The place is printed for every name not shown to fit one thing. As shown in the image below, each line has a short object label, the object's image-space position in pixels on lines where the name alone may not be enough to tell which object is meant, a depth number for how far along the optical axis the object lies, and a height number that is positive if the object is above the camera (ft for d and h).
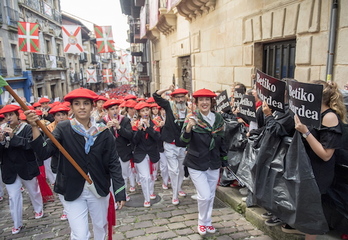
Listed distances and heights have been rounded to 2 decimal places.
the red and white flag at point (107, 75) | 103.14 -0.82
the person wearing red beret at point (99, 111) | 20.86 -2.99
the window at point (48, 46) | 100.09 +10.23
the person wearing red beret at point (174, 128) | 17.34 -3.63
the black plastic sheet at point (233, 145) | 16.10 -4.51
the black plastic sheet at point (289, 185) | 9.16 -4.21
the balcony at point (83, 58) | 142.27 +8.16
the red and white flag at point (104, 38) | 51.75 +6.60
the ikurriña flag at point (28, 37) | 46.44 +6.52
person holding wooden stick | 9.91 -3.37
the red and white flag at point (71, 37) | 47.06 +6.38
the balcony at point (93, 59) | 175.91 +9.25
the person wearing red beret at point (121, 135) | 17.27 -3.94
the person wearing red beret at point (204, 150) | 12.84 -3.82
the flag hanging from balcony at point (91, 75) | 82.93 -0.56
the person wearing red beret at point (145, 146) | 16.90 -4.63
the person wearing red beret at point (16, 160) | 14.46 -4.58
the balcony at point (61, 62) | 106.35 +4.78
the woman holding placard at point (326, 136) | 9.04 -2.30
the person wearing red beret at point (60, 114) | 16.19 -2.38
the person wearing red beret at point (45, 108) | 26.94 -3.50
